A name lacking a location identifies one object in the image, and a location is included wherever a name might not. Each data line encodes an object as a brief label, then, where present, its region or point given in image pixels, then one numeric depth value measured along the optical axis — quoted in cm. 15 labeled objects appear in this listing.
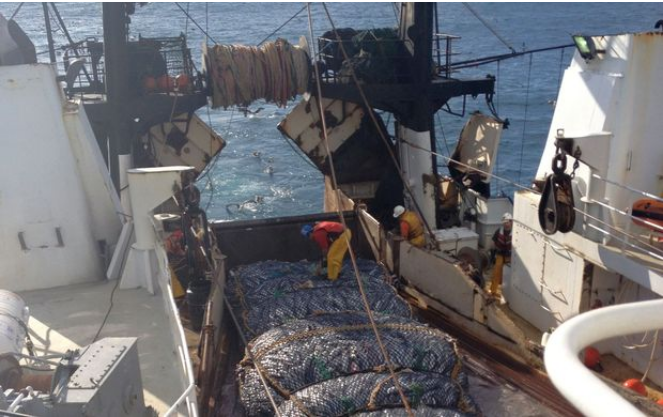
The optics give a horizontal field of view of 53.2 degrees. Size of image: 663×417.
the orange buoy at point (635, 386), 669
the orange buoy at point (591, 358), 774
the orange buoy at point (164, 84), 1149
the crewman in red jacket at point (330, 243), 845
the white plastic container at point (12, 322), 536
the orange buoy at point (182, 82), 1137
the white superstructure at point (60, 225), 707
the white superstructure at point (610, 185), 761
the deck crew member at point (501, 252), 1008
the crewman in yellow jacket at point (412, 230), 938
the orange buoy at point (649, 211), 729
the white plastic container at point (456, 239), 1078
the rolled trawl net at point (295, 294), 755
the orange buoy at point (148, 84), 1142
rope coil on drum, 1081
